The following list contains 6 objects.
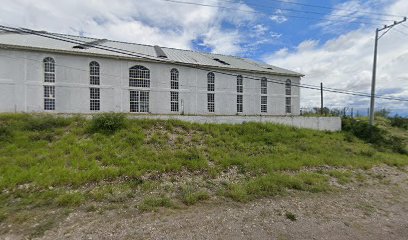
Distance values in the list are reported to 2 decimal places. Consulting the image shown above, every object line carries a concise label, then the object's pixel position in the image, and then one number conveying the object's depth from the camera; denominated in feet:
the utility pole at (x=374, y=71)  61.55
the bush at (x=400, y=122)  90.22
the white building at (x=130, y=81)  57.93
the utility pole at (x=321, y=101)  95.00
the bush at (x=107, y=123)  42.73
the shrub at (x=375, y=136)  59.67
